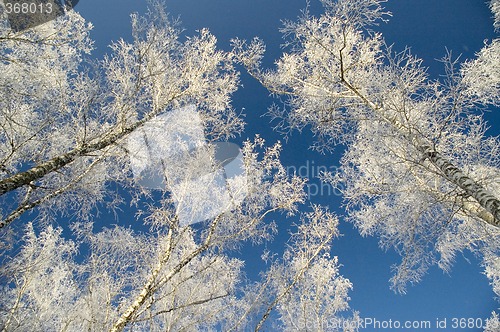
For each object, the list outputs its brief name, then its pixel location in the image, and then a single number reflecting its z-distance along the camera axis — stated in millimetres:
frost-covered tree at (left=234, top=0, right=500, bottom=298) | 5301
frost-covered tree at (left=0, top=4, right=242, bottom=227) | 5441
